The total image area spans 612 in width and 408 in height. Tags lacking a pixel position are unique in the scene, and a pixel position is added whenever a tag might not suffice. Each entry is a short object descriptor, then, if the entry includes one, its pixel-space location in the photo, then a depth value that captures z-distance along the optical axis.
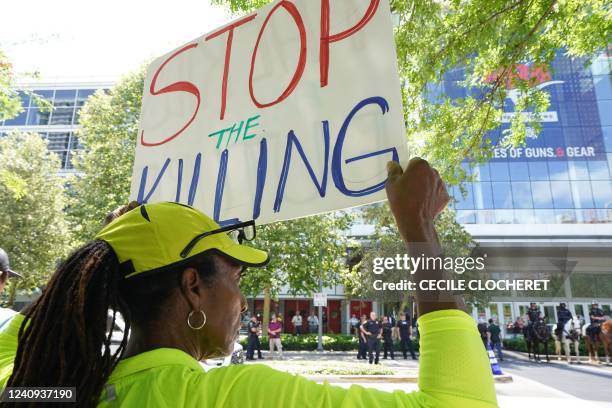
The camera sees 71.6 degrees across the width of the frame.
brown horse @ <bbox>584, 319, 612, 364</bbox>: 12.80
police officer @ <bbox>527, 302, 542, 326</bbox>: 15.60
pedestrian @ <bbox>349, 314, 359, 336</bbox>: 22.56
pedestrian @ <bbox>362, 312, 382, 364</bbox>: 14.70
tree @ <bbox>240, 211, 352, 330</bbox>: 16.77
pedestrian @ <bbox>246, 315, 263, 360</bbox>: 16.34
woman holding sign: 0.77
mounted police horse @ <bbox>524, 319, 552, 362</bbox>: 16.03
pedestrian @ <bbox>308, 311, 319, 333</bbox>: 30.21
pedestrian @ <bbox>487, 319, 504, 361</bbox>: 14.92
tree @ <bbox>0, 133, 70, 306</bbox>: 18.52
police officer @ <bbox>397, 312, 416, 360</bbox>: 17.23
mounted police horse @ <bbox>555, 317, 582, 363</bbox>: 14.97
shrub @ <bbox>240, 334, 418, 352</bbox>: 20.83
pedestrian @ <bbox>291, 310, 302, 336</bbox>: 24.49
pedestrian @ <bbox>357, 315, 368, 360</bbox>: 15.81
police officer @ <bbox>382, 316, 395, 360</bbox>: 17.00
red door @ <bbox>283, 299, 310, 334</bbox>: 34.34
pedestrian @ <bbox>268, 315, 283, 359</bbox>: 16.75
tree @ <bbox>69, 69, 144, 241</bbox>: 15.91
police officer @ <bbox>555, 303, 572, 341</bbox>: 14.30
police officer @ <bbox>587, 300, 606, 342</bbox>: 14.18
